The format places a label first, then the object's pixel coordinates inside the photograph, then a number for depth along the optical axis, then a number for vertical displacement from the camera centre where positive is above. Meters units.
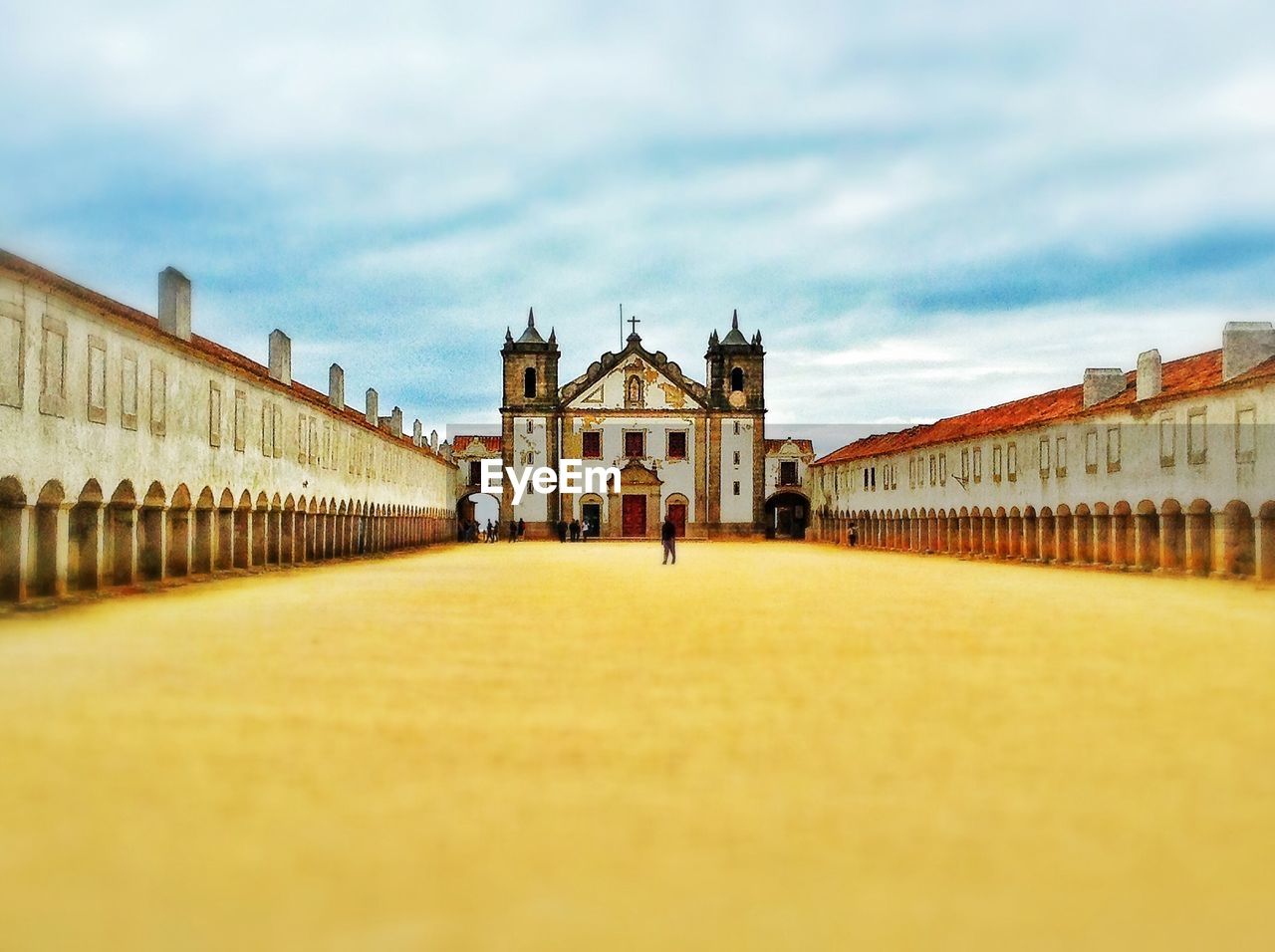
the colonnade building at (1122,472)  24.61 +0.88
